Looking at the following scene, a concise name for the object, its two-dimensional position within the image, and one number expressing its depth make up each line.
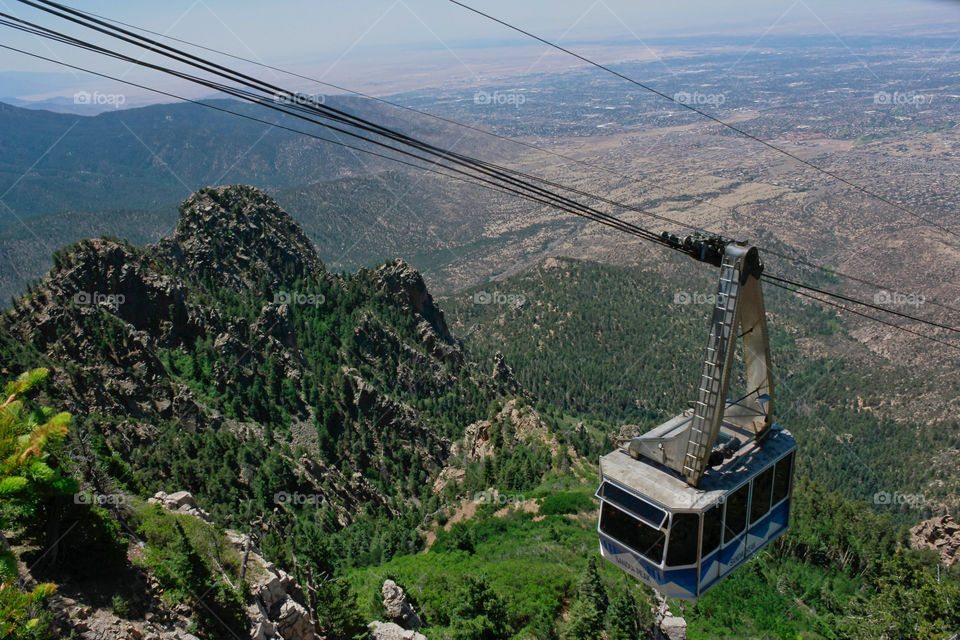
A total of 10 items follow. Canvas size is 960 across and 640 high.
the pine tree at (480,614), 21.17
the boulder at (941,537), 44.48
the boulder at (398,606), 23.92
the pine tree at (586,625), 20.84
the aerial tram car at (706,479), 13.77
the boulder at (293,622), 18.88
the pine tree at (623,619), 21.72
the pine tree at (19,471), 7.96
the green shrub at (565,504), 39.03
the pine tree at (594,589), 23.08
